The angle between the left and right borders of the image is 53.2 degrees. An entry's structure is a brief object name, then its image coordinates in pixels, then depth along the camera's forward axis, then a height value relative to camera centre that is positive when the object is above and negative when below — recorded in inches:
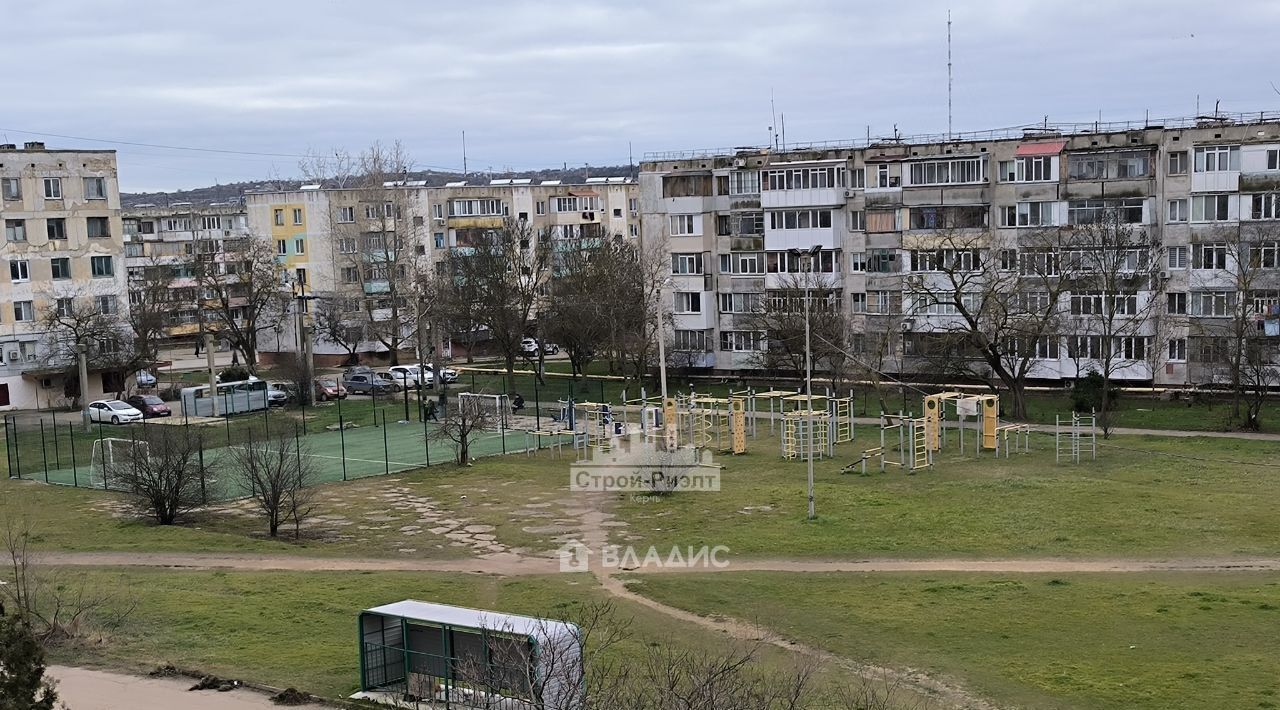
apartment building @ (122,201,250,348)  2987.2 +151.8
